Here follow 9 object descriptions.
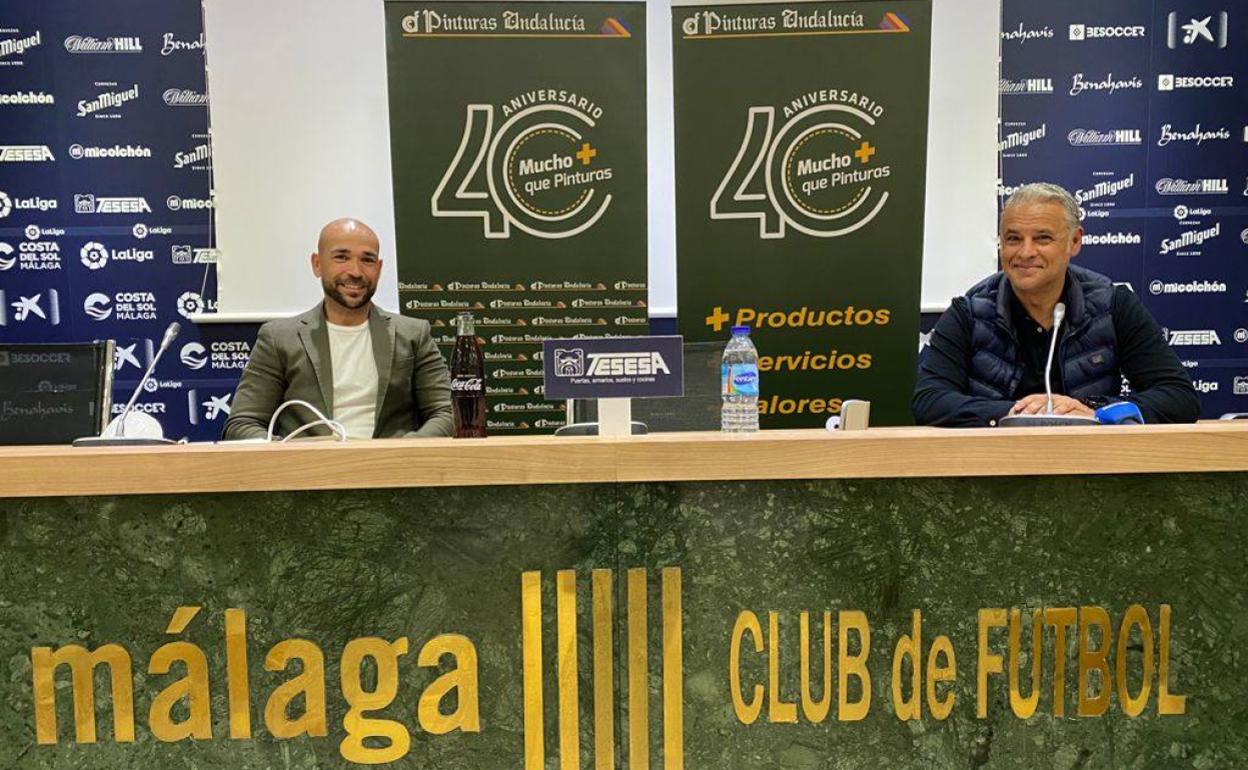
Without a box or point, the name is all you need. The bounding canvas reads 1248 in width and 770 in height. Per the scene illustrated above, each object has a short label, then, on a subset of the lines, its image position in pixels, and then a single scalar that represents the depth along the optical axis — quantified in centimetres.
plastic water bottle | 144
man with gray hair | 209
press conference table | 123
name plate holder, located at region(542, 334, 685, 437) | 136
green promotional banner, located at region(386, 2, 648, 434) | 273
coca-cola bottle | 186
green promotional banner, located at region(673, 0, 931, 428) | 265
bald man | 256
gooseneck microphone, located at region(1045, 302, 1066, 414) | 168
